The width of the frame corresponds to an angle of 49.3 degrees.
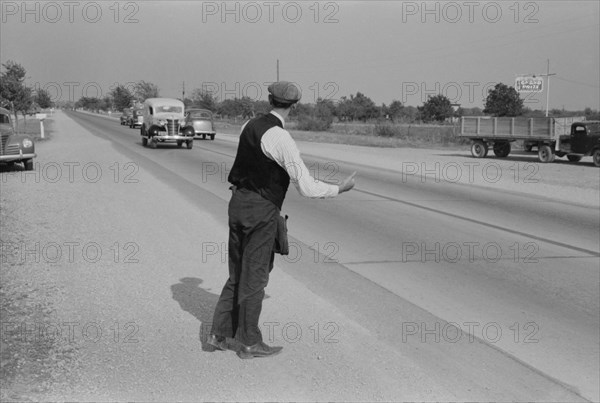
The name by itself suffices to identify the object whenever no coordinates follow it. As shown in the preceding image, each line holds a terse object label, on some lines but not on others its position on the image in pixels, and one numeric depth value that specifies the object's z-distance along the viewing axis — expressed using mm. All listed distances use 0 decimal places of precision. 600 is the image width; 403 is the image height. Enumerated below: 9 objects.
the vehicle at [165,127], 30047
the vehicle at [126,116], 63350
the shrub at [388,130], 53781
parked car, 18750
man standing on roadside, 4418
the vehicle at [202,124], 39969
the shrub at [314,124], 66312
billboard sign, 61875
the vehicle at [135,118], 57094
